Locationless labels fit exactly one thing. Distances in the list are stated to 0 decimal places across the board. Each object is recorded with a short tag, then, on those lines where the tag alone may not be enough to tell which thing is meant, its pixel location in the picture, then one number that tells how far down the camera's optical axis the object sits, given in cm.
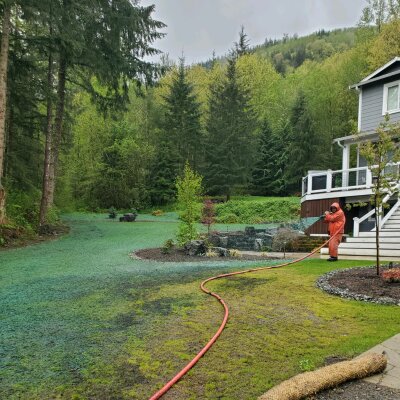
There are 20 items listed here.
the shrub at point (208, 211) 1211
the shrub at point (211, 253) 1025
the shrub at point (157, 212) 2616
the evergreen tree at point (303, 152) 2995
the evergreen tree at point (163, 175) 2889
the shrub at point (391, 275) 573
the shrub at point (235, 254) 1029
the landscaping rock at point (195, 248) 1027
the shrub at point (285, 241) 1162
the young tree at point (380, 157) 640
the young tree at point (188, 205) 1077
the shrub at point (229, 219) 2186
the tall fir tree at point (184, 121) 3188
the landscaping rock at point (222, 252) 1034
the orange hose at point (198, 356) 273
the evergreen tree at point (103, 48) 1249
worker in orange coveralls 878
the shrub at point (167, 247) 1026
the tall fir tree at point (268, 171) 3131
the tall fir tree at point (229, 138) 2867
